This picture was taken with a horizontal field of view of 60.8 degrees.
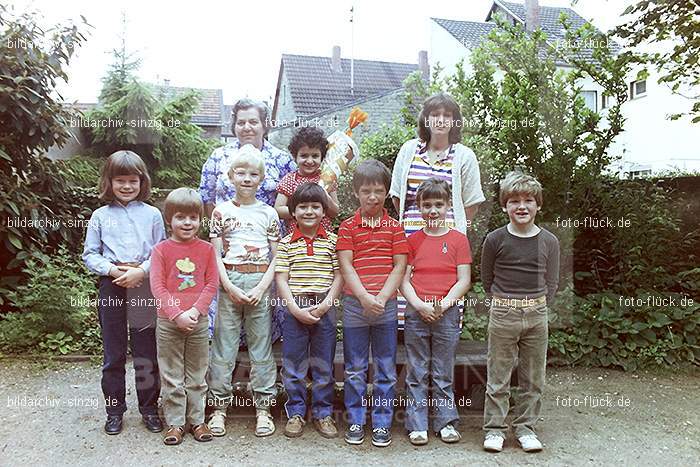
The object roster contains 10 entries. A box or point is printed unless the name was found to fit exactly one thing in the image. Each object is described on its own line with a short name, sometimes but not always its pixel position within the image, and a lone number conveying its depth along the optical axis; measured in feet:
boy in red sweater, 11.87
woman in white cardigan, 12.67
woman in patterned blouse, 13.52
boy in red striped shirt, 12.07
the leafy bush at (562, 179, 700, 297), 18.45
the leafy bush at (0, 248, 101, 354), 18.71
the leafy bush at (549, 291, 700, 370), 17.60
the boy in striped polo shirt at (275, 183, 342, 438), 12.20
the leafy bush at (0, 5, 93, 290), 19.66
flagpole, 61.11
